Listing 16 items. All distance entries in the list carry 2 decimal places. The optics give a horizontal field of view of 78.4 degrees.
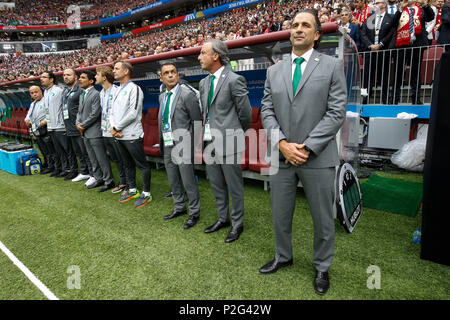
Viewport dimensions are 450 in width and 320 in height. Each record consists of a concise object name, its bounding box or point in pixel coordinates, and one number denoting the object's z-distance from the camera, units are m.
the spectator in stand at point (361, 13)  5.91
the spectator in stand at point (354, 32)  5.57
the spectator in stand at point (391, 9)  5.13
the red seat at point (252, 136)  4.29
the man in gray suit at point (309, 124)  1.79
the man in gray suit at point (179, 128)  3.03
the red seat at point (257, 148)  3.93
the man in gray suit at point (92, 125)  4.23
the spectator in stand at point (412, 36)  4.84
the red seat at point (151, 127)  5.98
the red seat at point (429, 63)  4.92
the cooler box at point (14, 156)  5.70
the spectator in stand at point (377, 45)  5.11
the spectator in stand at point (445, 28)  4.78
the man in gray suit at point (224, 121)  2.58
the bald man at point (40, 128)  5.31
